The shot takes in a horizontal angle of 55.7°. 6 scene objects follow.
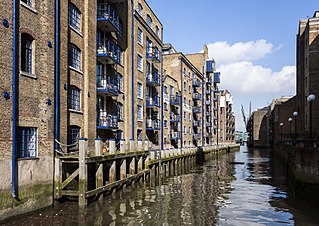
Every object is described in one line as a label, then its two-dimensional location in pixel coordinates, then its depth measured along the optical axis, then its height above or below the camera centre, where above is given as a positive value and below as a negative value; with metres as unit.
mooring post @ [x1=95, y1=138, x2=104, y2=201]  15.20 -2.31
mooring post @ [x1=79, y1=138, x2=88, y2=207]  13.44 -2.14
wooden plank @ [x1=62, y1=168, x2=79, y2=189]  13.63 -2.44
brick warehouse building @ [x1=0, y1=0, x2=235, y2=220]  11.36 +2.28
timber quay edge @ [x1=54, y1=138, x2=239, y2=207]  13.55 -2.69
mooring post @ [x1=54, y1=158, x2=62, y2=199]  13.48 -2.47
